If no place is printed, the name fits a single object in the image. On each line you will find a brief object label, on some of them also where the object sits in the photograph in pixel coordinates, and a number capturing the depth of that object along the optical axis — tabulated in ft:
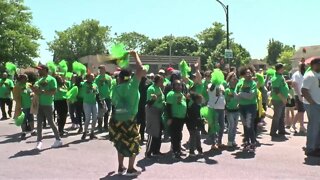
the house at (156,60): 205.59
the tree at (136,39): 310.94
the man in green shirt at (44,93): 30.66
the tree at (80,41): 268.41
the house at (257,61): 368.79
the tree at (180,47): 309.22
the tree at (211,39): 273.54
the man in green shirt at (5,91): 55.57
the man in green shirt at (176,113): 27.14
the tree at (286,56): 302.25
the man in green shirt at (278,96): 35.53
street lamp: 75.24
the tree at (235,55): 235.20
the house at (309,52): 225.87
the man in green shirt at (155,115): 27.73
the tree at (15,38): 157.69
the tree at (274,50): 342.03
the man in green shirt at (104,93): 38.65
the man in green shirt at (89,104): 35.09
